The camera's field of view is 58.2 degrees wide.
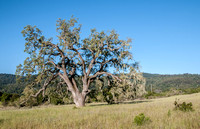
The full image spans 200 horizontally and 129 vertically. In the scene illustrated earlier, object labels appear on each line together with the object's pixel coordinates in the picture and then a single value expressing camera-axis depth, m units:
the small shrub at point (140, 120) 6.62
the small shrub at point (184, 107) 10.18
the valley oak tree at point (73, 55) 21.97
